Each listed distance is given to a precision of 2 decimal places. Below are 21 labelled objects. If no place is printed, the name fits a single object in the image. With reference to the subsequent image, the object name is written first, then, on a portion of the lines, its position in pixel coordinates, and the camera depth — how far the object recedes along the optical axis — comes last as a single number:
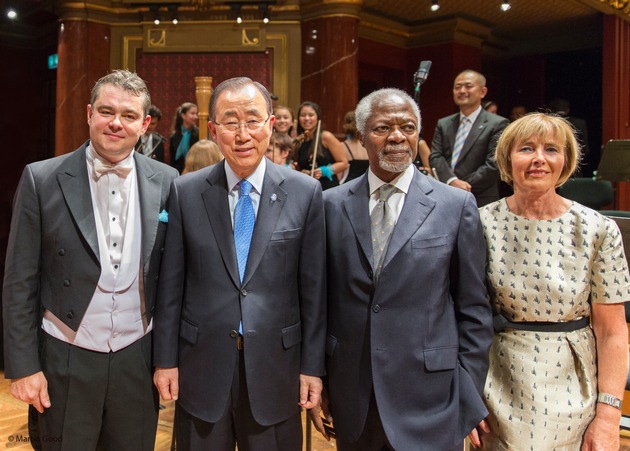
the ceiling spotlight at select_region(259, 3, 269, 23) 7.38
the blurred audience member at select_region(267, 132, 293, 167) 3.93
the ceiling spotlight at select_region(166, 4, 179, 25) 7.50
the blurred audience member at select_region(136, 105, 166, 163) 4.87
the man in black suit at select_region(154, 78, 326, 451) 1.66
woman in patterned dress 1.71
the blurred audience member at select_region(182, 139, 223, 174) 3.21
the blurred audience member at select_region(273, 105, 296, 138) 4.54
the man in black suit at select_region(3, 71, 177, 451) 1.75
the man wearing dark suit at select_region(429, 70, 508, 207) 4.05
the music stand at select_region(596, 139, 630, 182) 4.48
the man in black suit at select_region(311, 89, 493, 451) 1.64
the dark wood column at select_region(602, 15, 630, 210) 8.00
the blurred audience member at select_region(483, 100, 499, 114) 7.19
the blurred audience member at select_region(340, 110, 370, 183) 4.71
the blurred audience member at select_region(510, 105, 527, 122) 8.20
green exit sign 9.38
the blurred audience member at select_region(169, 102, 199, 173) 5.20
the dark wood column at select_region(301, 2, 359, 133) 7.13
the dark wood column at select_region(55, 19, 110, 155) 7.43
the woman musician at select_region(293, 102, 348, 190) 4.62
